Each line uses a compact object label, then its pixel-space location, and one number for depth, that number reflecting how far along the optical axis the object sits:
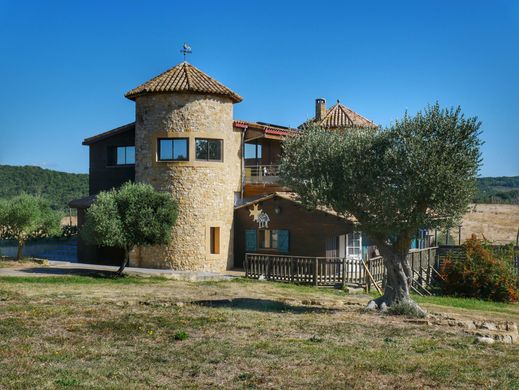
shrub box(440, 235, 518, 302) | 28.53
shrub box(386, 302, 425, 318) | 19.42
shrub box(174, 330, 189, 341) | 14.67
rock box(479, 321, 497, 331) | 17.77
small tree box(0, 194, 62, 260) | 31.91
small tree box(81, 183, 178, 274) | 26.45
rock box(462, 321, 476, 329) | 17.79
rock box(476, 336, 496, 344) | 15.25
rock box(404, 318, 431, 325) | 17.91
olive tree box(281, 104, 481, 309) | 18.58
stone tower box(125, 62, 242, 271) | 30.72
